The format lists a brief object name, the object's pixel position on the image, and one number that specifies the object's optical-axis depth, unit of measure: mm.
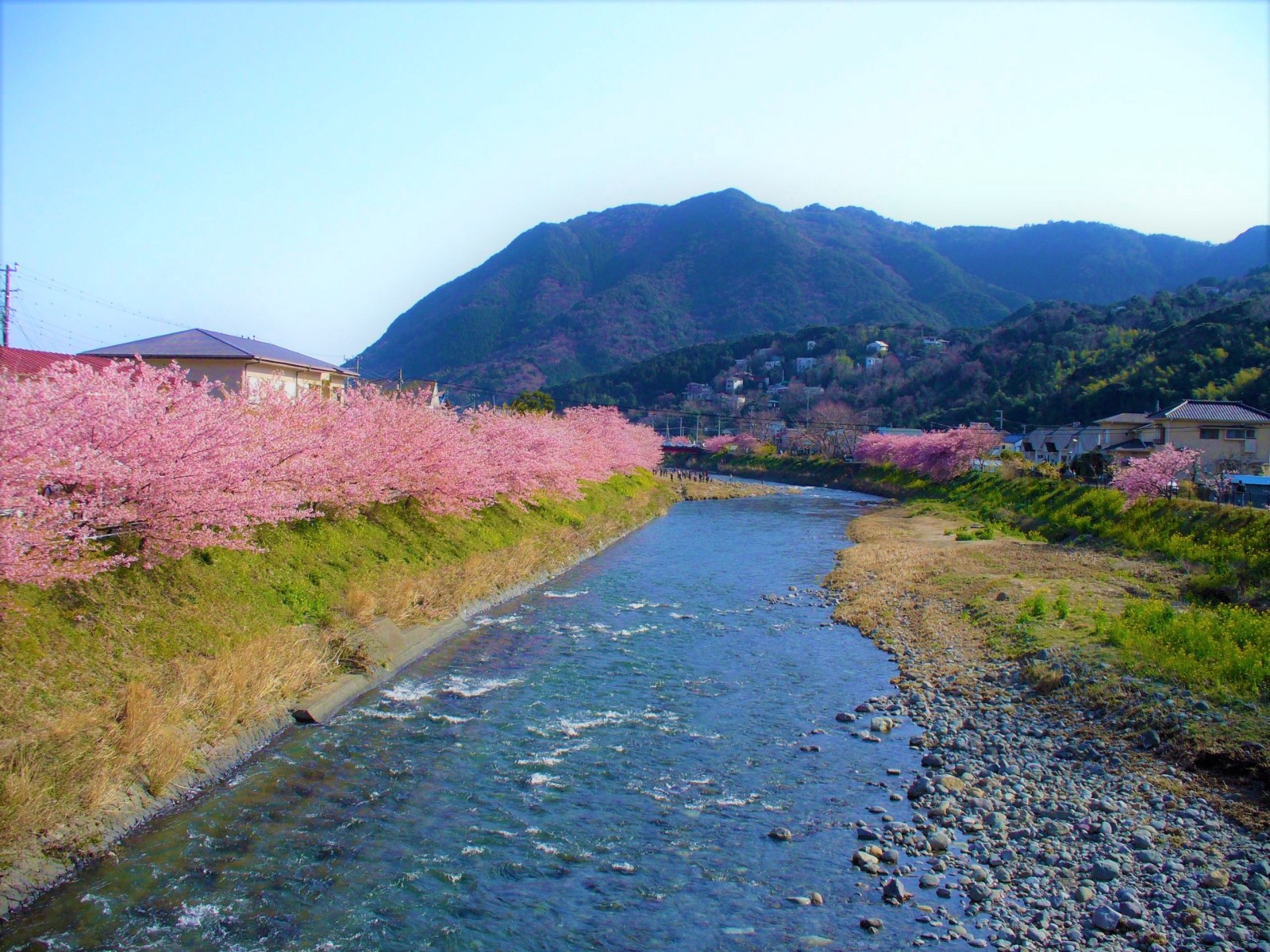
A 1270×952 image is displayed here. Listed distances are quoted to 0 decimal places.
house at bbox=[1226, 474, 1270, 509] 29644
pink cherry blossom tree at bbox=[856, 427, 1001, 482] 56719
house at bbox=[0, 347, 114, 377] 25859
